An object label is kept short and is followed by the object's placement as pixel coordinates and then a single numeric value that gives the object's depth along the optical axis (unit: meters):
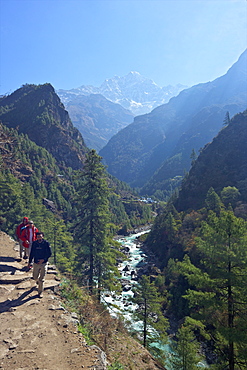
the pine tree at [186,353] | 20.12
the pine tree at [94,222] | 18.72
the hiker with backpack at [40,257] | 9.05
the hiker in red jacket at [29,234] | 11.29
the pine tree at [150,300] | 25.46
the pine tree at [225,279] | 12.60
